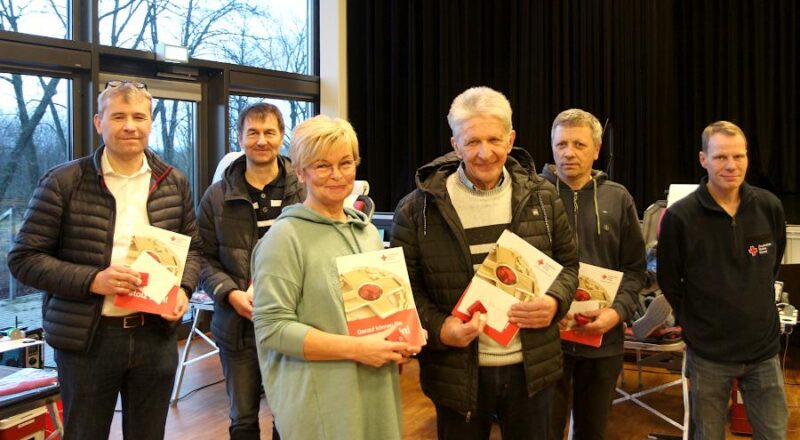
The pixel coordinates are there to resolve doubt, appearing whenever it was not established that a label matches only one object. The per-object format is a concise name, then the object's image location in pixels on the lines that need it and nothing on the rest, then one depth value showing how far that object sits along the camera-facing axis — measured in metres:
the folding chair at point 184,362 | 3.80
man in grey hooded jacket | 2.19
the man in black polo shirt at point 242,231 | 2.12
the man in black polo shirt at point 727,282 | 2.20
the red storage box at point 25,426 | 2.36
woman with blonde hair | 1.39
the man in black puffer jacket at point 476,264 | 1.66
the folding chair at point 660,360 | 3.16
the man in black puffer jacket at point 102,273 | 1.80
